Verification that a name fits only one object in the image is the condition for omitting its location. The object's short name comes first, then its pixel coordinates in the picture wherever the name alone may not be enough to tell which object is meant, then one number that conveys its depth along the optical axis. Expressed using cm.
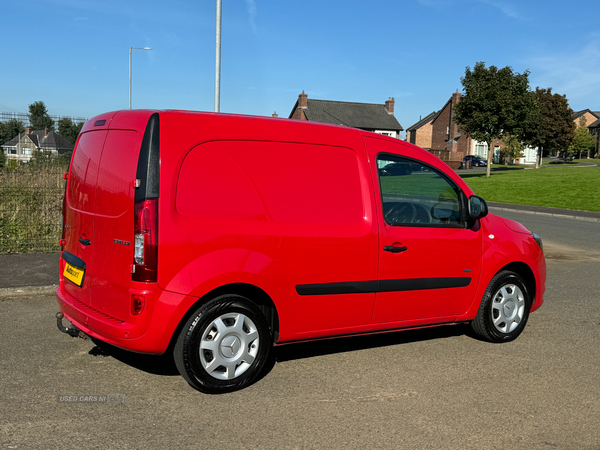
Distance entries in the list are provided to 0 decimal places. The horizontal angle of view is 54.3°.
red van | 374
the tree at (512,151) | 6762
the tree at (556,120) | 6419
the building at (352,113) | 7756
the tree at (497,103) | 4144
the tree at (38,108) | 10412
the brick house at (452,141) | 7872
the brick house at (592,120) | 10638
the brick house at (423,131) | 8894
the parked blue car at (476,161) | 6806
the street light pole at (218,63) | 1155
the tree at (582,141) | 8669
